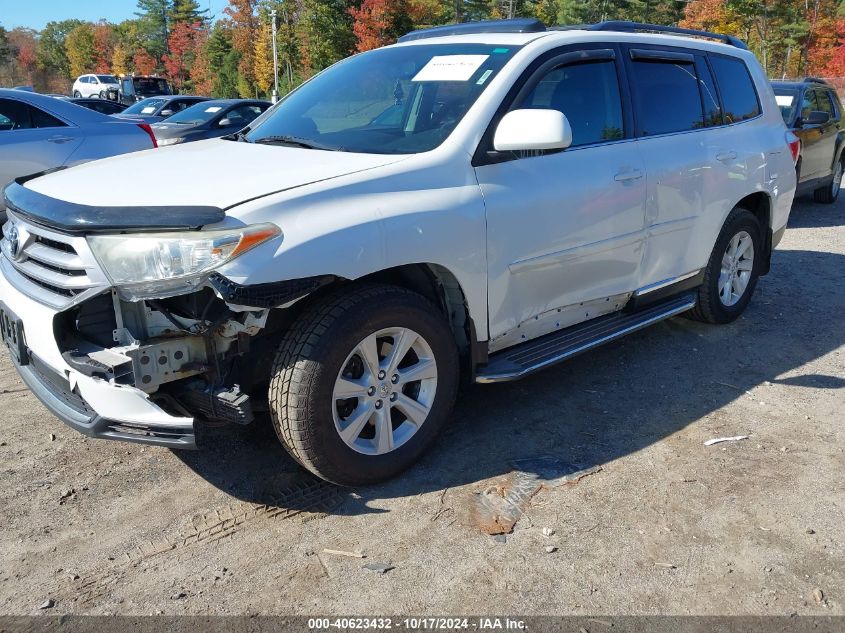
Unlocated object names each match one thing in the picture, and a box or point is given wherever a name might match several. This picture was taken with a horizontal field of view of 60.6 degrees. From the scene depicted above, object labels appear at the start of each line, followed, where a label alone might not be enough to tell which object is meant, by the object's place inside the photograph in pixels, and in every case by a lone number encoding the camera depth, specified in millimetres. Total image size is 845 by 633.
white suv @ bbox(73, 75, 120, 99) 39781
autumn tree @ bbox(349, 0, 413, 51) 43688
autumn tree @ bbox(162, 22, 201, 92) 72500
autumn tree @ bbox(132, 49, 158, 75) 76562
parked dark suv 9578
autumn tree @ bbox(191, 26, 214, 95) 64938
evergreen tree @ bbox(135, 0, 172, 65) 77062
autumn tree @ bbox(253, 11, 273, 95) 53688
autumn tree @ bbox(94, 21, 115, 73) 88812
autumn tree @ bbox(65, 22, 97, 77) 88125
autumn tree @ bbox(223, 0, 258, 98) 57256
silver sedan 6730
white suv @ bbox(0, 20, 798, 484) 2691
